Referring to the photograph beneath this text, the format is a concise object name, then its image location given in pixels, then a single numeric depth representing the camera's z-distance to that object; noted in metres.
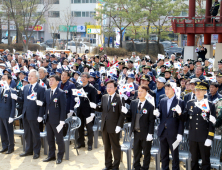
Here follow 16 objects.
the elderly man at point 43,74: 8.98
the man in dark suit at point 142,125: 6.02
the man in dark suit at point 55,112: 6.84
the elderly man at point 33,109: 7.09
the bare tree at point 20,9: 29.25
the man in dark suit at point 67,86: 8.09
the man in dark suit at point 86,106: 7.79
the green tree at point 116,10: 28.76
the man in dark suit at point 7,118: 7.43
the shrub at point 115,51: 29.19
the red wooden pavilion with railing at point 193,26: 20.36
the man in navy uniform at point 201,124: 5.57
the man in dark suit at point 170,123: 5.85
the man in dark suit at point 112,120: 6.28
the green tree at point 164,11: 27.34
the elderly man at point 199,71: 9.34
